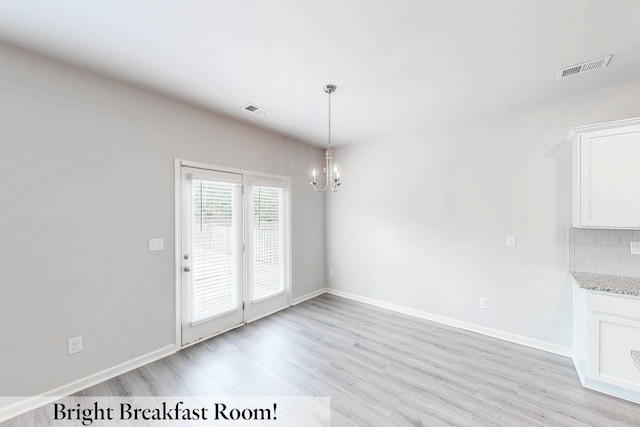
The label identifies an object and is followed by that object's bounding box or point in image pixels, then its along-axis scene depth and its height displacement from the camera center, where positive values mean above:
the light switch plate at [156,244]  2.76 -0.34
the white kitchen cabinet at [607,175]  2.33 +0.35
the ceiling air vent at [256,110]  3.11 +1.27
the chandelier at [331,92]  2.66 +1.27
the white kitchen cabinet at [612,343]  2.10 -1.11
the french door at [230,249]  3.05 -0.50
